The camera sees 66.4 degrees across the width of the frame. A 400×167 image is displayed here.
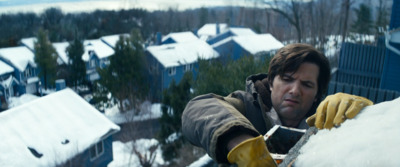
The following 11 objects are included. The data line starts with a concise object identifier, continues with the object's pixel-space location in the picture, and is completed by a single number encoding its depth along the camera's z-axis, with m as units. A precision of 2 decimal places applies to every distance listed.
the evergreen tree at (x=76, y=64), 22.33
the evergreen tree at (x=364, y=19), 30.03
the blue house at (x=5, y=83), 17.97
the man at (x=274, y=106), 1.20
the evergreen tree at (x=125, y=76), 18.41
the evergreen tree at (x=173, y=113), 10.81
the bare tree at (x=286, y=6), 20.94
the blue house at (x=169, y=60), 20.64
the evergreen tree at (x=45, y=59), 21.61
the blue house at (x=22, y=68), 19.98
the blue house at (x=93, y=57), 25.87
